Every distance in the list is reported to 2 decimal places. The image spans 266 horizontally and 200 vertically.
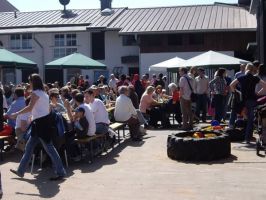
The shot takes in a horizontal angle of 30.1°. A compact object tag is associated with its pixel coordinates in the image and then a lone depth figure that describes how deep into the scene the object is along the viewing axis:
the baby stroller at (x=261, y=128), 9.68
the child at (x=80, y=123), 9.41
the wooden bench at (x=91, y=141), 9.27
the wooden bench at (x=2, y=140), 9.76
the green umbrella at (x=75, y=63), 18.14
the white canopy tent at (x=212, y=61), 16.70
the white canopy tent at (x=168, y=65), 20.48
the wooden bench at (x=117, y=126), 11.37
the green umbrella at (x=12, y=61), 15.78
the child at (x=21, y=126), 9.88
